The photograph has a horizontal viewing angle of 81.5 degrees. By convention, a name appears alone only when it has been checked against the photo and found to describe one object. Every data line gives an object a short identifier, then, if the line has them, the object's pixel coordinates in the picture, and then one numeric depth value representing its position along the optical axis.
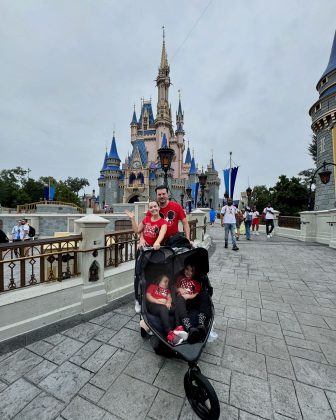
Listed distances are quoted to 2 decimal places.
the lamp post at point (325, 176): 10.28
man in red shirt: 3.09
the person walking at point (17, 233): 8.51
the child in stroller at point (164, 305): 1.90
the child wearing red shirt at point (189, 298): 2.19
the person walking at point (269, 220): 11.34
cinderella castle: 46.31
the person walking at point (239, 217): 13.18
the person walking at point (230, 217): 7.70
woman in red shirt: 2.93
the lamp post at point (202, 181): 11.02
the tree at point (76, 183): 64.81
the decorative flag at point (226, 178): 14.39
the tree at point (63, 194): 44.78
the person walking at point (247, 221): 10.53
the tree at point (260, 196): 44.75
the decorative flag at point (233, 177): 13.15
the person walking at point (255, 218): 14.27
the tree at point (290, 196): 30.54
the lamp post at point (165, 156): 6.18
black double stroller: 1.62
